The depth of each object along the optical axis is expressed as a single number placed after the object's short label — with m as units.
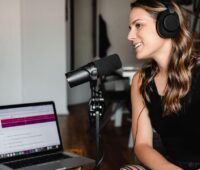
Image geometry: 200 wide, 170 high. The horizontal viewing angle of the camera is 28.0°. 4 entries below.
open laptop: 1.73
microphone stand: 1.49
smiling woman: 1.67
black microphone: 1.48
